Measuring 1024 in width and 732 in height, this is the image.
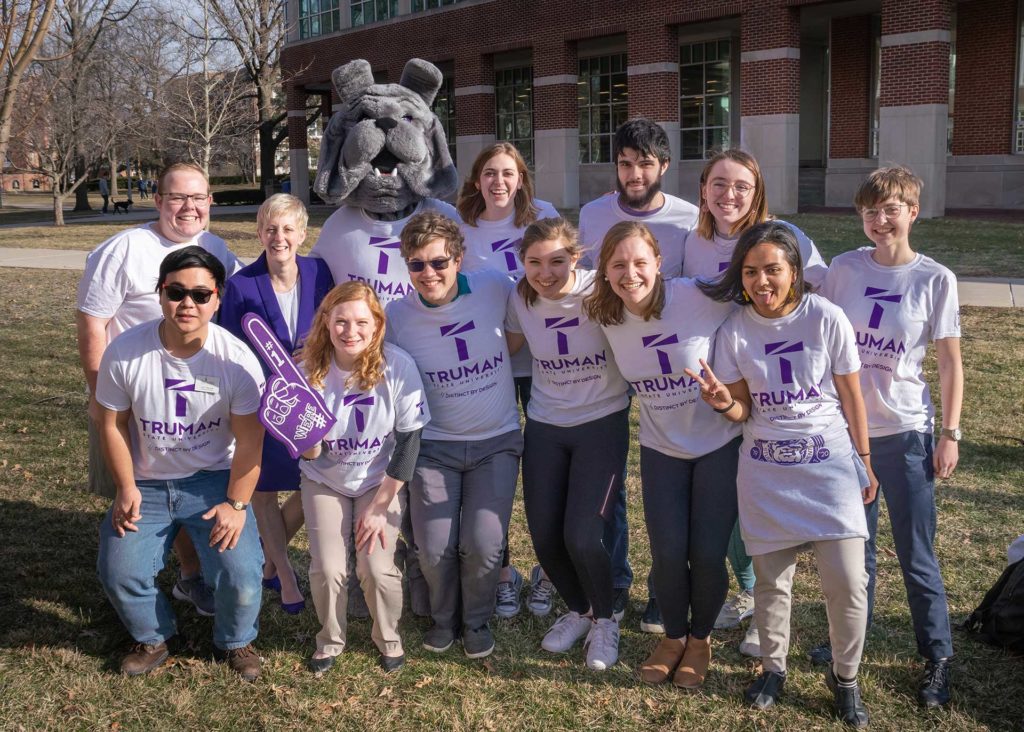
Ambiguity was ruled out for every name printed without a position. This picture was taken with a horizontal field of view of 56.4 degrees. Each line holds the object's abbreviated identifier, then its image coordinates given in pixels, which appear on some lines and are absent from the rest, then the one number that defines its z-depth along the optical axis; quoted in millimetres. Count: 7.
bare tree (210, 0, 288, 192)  27495
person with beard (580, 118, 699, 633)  4102
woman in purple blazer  3969
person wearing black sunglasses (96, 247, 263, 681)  3607
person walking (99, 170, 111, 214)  37000
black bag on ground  3809
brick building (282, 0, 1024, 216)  19938
